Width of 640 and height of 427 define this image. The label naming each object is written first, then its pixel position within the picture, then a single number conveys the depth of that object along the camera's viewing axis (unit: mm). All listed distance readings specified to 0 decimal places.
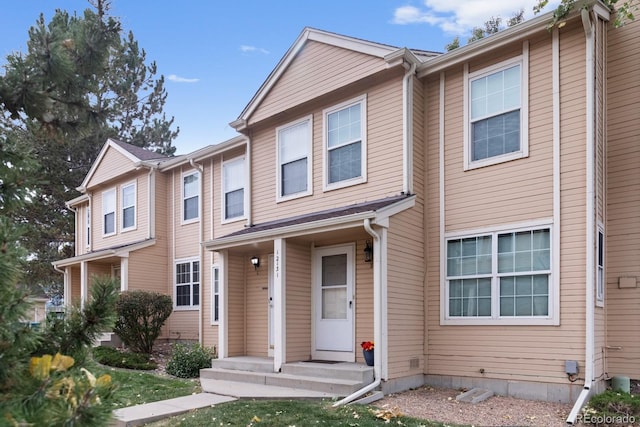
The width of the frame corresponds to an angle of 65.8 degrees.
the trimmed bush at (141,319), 11758
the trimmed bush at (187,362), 9969
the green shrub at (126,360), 10648
